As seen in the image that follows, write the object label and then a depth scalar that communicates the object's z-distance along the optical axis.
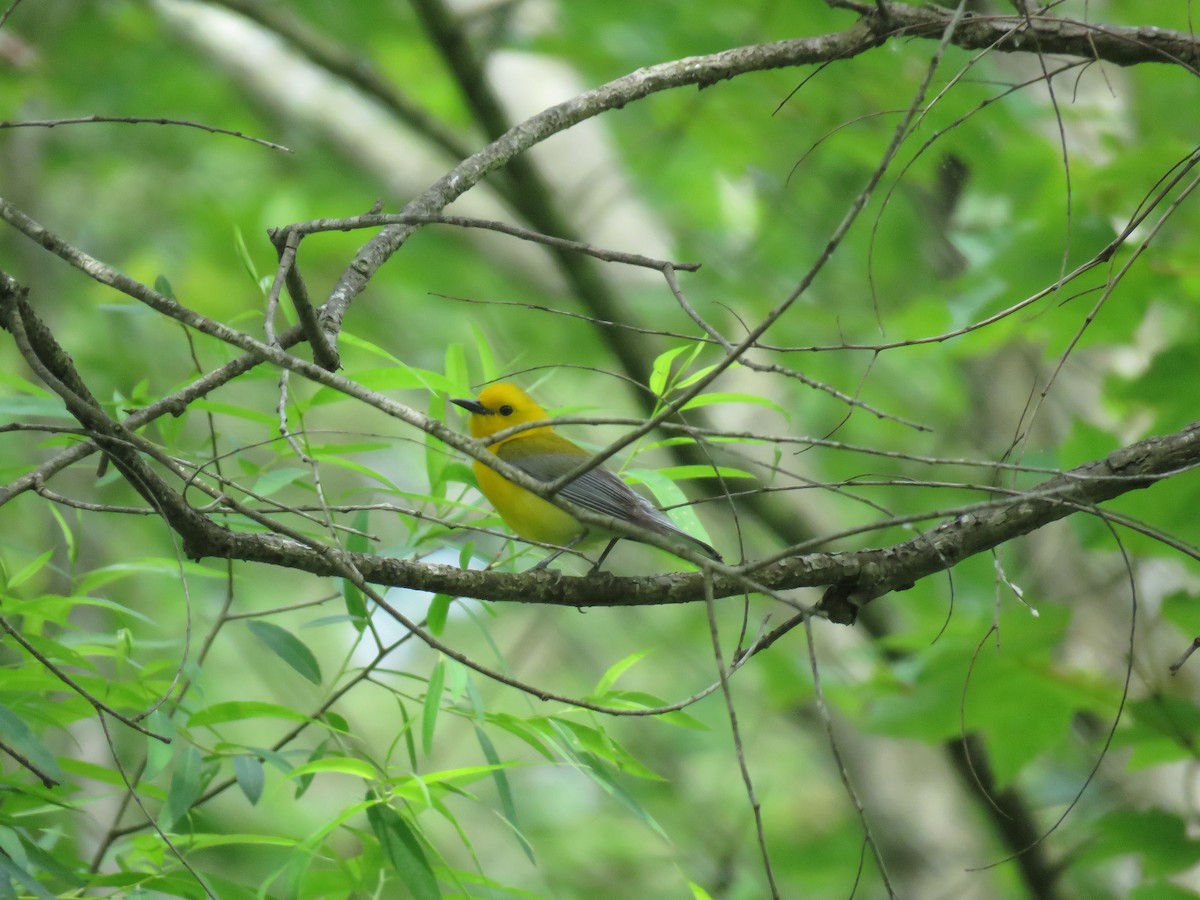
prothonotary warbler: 8.09
